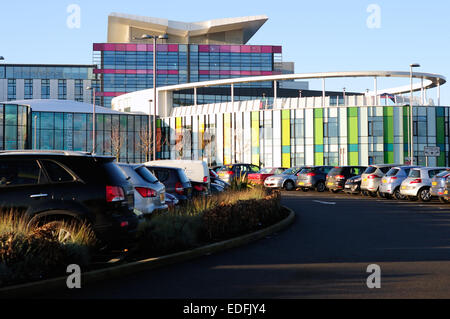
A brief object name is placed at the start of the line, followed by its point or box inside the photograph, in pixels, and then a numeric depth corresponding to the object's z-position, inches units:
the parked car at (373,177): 1211.2
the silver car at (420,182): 1063.6
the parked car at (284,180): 1558.8
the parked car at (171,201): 590.2
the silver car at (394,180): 1133.7
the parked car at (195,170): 770.8
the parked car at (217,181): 1013.0
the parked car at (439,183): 975.0
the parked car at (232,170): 1578.5
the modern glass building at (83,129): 3016.7
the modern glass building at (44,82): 4891.7
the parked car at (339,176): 1407.5
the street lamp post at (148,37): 1282.8
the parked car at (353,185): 1316.4
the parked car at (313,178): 1492.1
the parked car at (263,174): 1615.4
